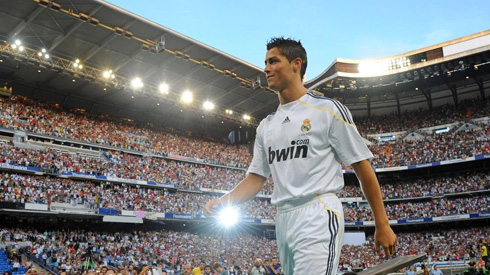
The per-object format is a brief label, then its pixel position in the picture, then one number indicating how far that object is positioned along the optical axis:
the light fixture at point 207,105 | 43.50
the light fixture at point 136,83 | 37.94
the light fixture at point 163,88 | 39.57
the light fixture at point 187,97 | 41.41
